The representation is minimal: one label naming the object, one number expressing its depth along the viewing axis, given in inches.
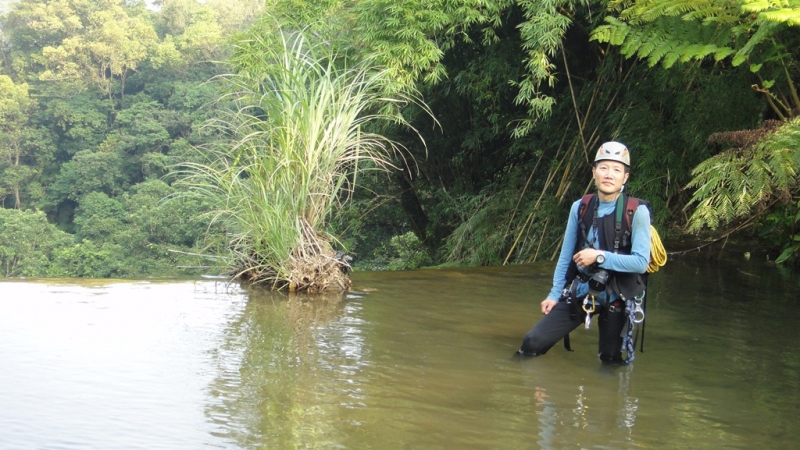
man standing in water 193.3
